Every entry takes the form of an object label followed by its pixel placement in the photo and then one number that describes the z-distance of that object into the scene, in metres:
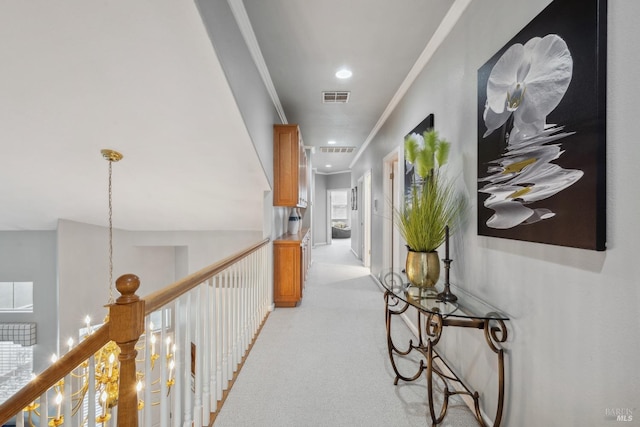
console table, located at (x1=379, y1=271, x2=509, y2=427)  1.44
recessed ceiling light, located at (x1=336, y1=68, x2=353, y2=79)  2.99
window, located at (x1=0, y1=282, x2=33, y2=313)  4.40
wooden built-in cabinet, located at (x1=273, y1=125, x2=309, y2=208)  3.82
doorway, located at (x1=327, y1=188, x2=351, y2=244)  10.54
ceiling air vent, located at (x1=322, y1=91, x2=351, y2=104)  3.55
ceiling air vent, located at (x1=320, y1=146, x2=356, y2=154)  6.63
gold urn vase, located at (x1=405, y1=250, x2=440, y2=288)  1.74
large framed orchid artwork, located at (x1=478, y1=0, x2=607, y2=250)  1.01
